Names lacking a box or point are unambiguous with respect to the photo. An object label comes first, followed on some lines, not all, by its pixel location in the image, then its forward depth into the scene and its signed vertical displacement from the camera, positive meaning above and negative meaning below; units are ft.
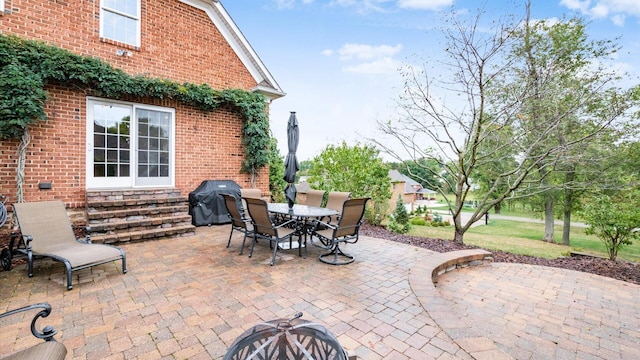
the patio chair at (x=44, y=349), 4.83 -3.10
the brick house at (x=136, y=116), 18.48 +4.23
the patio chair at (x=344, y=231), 14.23 -2.93
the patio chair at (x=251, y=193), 20.06 -1.42
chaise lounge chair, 11.60 -3.24
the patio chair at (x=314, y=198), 20.52 -1.74
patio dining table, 15.23 -2.12
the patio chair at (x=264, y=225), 14.07 -2.65
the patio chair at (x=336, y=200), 19.02 -1.78
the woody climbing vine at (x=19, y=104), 15.88 +3.61
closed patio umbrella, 18.51 +1.40
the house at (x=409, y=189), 116.78 -6.62
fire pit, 4.85 -2.83
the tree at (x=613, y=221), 20.20 -3.01
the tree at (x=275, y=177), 31.71 -0.44
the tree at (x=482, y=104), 19.97 +5.45
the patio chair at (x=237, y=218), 15.67 -2.51
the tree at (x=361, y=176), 30.81 -0.13
